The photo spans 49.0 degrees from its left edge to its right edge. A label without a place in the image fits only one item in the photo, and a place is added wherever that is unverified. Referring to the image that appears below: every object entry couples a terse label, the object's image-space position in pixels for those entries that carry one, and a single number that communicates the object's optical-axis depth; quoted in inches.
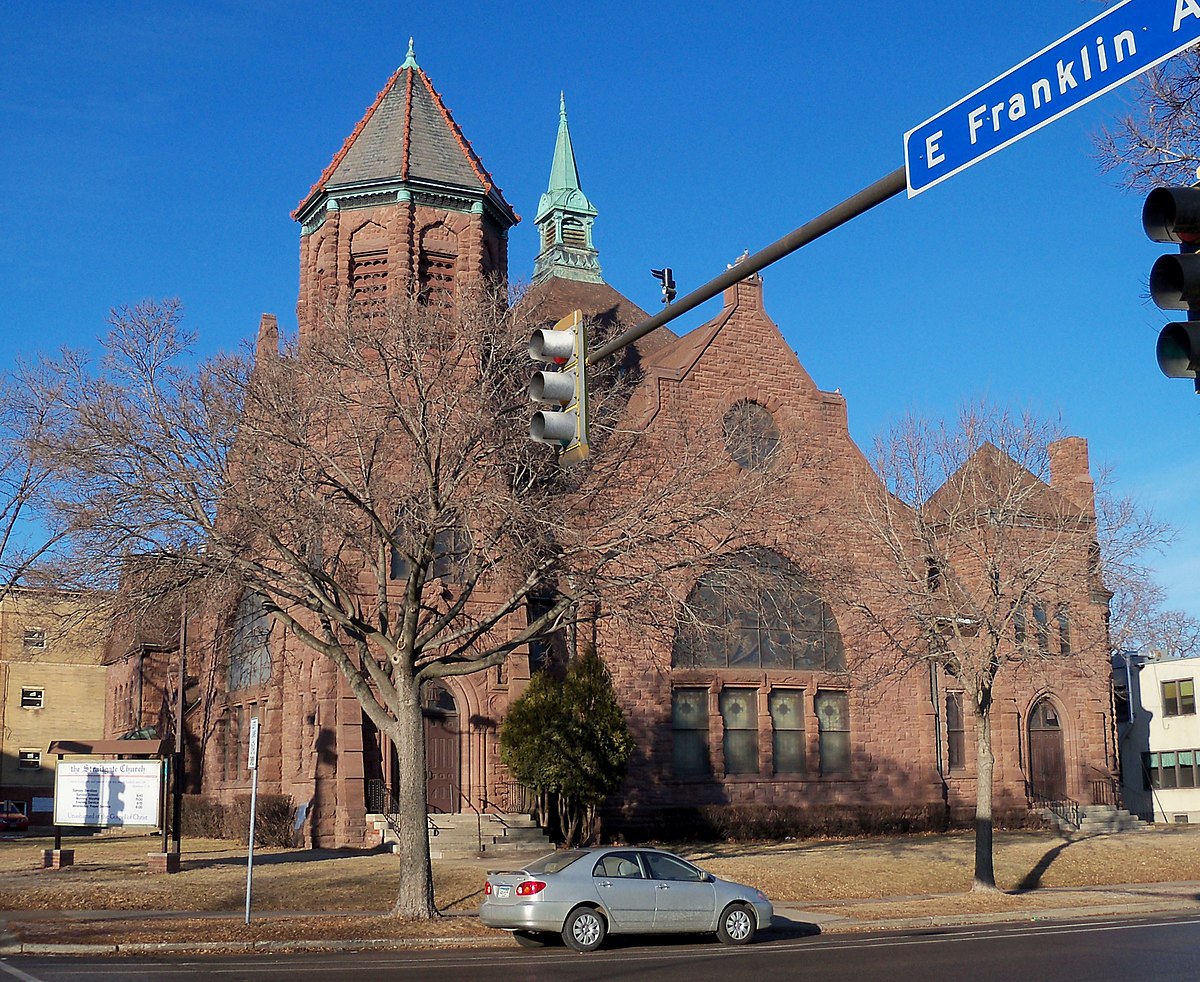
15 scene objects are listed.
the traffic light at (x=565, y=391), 399.9
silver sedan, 703.1
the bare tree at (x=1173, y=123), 555.2
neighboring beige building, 2479.1
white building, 2112.5
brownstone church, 1312.7
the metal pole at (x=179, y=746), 995.7
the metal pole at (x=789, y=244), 310.3
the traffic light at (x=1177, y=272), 257.8
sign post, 750.2
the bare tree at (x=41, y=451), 844.0
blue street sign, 253.0
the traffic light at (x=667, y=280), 1761.8
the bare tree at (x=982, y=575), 1046.4
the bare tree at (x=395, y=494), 826.2
